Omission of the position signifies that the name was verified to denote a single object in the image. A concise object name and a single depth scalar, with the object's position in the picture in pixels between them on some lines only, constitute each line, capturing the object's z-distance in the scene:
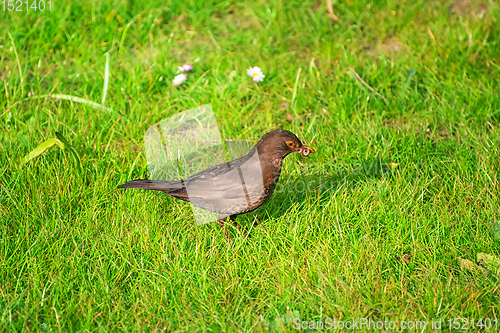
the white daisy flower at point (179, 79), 10.16
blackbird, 6.95
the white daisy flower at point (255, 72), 10.17
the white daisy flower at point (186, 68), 10.37
